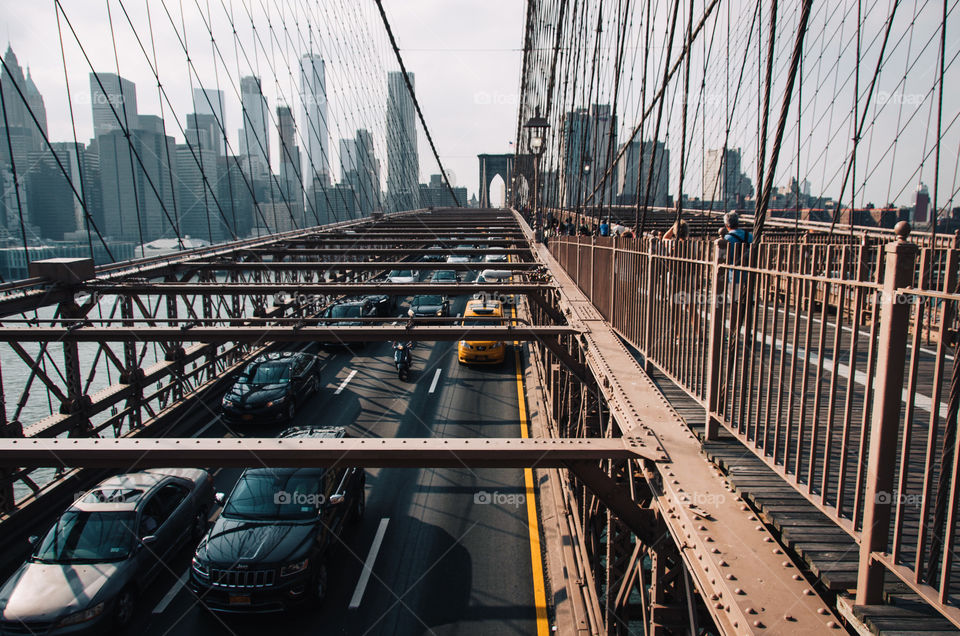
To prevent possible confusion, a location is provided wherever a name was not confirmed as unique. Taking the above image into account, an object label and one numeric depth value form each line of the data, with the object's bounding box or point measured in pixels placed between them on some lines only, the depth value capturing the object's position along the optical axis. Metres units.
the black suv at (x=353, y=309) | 24.61
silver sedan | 7.25
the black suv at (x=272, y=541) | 7.88
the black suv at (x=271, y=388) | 14.94
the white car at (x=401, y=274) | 36.29
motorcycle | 19.91
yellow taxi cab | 21.53
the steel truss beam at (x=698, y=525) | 2.17
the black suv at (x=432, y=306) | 24.79
